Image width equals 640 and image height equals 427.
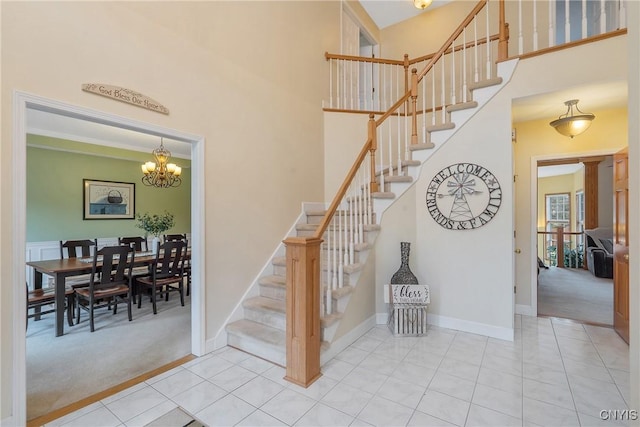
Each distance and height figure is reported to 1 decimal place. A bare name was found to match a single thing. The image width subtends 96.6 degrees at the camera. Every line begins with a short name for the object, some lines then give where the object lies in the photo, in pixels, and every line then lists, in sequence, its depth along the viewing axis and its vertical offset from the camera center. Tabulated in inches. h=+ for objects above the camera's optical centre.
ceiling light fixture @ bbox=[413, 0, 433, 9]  167.3 +124.2
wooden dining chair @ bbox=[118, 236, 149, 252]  211.8 -21.0
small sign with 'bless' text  126.4 -36.2
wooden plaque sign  84.3 +37.3
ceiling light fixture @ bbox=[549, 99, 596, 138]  127.3 +40.6
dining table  129.5 -27.3
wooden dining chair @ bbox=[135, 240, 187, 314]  164.1 -35.4
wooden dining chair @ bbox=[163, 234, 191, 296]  195.6 -38.9
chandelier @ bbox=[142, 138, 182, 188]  186.5 +29.6
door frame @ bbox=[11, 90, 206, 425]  71.2 -0.7
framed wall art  224.5 +12.0
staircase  110.7 -26.9
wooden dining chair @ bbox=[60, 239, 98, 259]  184.4 -21.2
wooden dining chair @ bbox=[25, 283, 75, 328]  133.0 -40.6
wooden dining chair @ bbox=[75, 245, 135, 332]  138.5 -34.7
